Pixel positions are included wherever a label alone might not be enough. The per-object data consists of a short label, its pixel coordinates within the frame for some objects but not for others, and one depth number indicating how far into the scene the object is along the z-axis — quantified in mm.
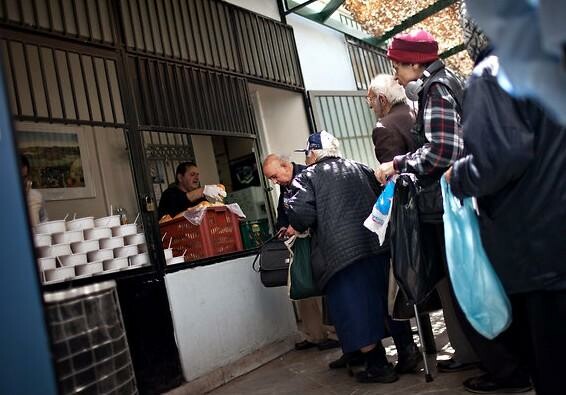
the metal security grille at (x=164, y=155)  6367
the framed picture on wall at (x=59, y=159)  5129
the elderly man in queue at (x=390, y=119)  3564
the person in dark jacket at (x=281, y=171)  4539
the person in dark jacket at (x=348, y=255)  3639
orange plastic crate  4785
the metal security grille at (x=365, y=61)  8109
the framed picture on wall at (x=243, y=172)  6715
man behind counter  5293
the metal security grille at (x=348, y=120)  6980
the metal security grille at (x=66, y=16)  3619
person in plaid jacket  2697
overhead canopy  7293
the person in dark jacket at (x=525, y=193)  1824
